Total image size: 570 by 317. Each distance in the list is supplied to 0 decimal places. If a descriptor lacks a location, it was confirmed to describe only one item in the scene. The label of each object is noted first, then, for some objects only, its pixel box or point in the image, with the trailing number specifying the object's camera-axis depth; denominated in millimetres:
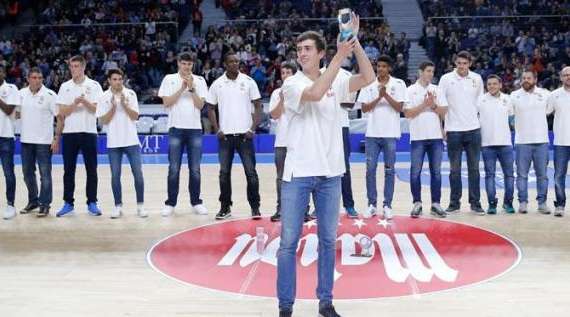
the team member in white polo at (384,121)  7918
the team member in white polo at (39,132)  8242
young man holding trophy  4355
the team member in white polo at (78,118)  8125
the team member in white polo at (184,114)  8062
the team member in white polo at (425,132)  8023
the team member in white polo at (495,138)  8172
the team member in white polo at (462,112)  8070
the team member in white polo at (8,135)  8211
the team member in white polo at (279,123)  7664
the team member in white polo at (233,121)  7965
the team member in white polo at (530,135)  8148
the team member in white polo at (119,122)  8102
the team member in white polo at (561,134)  8023
